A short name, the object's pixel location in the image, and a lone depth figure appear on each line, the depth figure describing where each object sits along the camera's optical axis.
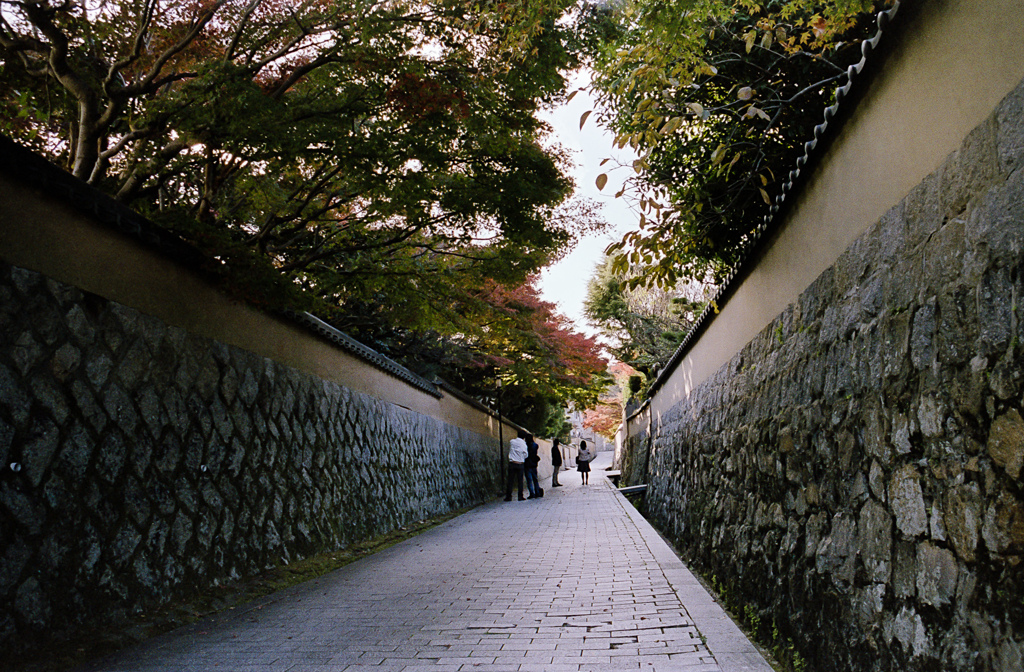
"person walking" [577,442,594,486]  28.41
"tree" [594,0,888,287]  5.33
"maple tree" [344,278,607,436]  14.68
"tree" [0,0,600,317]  6.16
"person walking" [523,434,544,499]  18.80
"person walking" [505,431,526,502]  17.47
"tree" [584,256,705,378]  23.67
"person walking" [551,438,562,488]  24.26
